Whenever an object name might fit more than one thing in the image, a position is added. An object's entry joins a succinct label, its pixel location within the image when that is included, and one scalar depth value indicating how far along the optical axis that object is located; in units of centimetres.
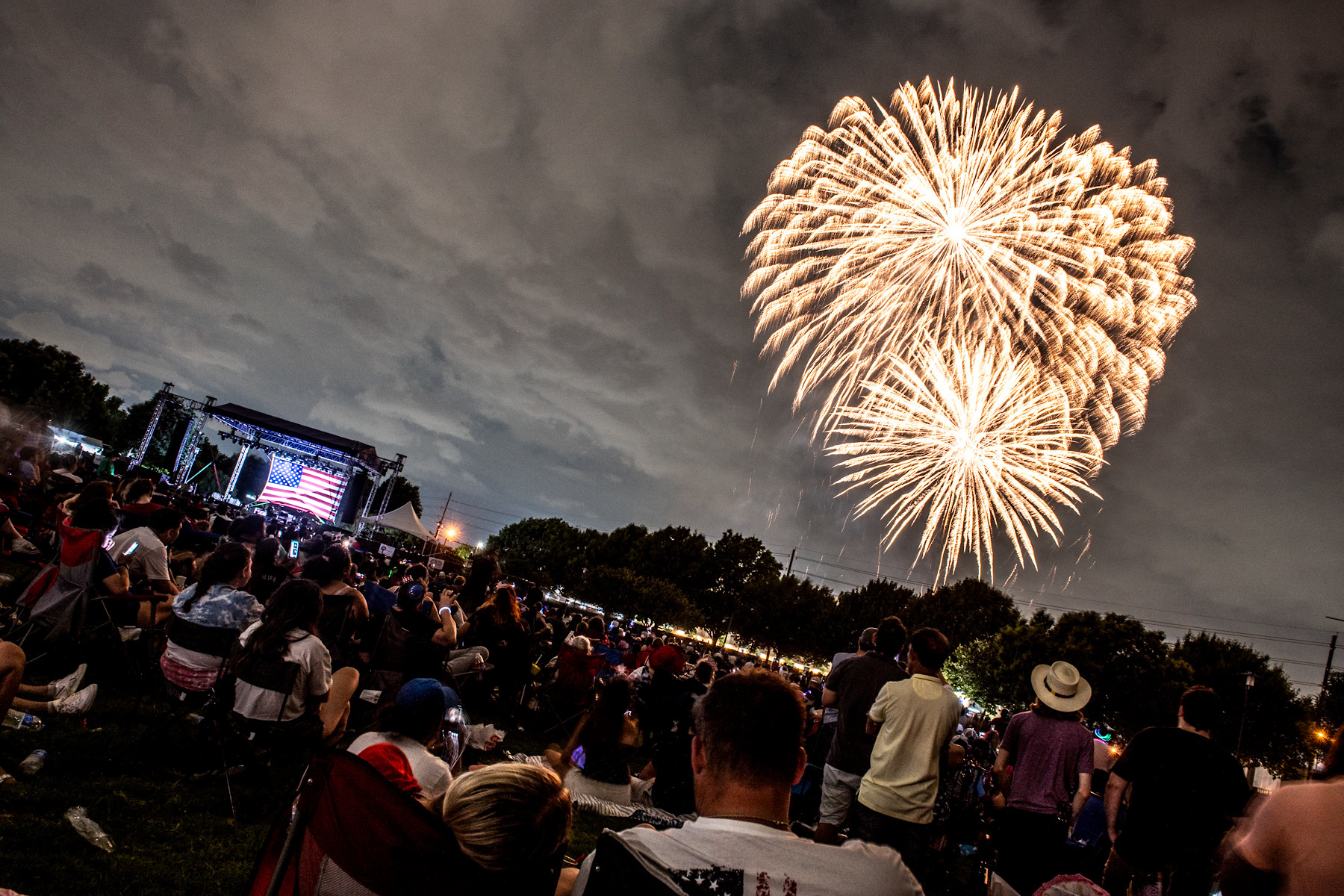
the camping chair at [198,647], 478
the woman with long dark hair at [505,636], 766
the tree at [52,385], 5934
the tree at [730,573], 6519
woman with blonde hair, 177
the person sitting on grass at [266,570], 677
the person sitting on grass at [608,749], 623
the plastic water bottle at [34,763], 415
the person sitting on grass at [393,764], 256
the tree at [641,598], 5859
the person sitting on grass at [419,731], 309
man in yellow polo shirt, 427
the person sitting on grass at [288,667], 428
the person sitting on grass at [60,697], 500
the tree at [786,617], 5806
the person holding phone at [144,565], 655
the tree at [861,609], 5666
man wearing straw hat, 491
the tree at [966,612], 5053
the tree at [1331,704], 3591
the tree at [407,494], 9606
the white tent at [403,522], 3074
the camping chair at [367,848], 174
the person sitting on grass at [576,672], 825
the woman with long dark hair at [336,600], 571
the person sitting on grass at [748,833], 145
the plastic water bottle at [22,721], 473
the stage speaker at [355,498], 3156
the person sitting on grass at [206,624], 480
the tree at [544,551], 7425
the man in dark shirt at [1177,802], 373
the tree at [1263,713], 3856
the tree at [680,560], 6700
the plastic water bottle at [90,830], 362
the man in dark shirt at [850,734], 492
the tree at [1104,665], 3575
